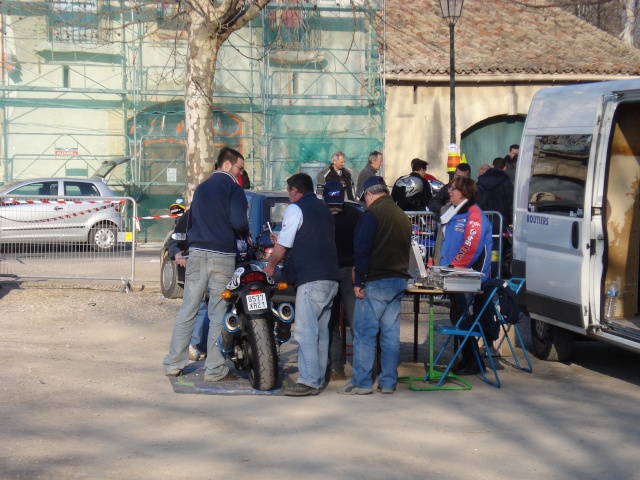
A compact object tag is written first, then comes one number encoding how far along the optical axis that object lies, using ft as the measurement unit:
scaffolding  77.36
